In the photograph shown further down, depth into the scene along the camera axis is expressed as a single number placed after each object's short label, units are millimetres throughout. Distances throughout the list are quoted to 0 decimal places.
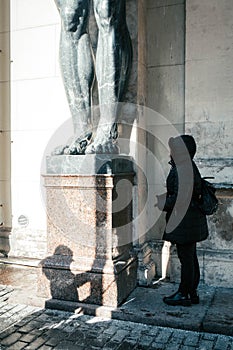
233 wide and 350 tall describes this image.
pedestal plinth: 3773
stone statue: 4051
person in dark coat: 3533
